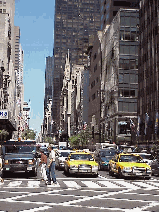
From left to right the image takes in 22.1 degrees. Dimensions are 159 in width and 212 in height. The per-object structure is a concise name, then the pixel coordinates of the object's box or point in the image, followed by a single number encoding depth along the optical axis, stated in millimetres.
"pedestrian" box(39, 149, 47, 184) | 21266
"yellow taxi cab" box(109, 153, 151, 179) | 24219
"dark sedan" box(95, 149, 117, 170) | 35000
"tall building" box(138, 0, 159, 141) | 68750
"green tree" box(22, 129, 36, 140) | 173788
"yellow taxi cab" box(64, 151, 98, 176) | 25859
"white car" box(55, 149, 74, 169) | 34706
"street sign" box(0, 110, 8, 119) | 81750
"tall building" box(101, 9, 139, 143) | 88375
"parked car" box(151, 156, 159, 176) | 27984
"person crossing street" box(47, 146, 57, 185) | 20011
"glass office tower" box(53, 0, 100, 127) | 158250
